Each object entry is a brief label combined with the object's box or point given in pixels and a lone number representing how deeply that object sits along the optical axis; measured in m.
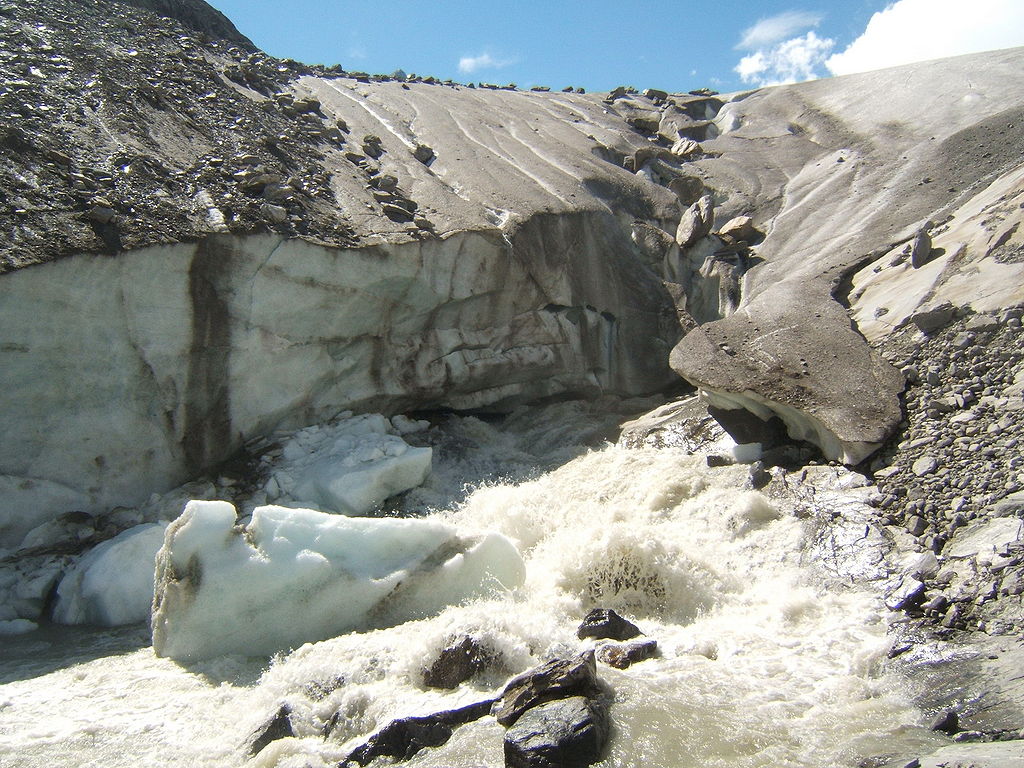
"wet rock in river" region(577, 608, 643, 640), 5.71
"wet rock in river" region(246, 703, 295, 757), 4.82
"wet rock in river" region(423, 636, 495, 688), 5.32
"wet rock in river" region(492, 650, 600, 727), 4.75
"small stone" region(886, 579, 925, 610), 5.57
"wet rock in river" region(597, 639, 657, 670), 5.34
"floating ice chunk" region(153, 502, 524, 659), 6.04
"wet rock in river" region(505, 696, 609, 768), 4.32
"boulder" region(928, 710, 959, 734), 4.39
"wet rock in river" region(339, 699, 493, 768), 4.66
